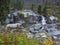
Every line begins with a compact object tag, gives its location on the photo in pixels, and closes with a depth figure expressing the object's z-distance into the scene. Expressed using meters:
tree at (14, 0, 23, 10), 31.52
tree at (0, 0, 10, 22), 13.16
